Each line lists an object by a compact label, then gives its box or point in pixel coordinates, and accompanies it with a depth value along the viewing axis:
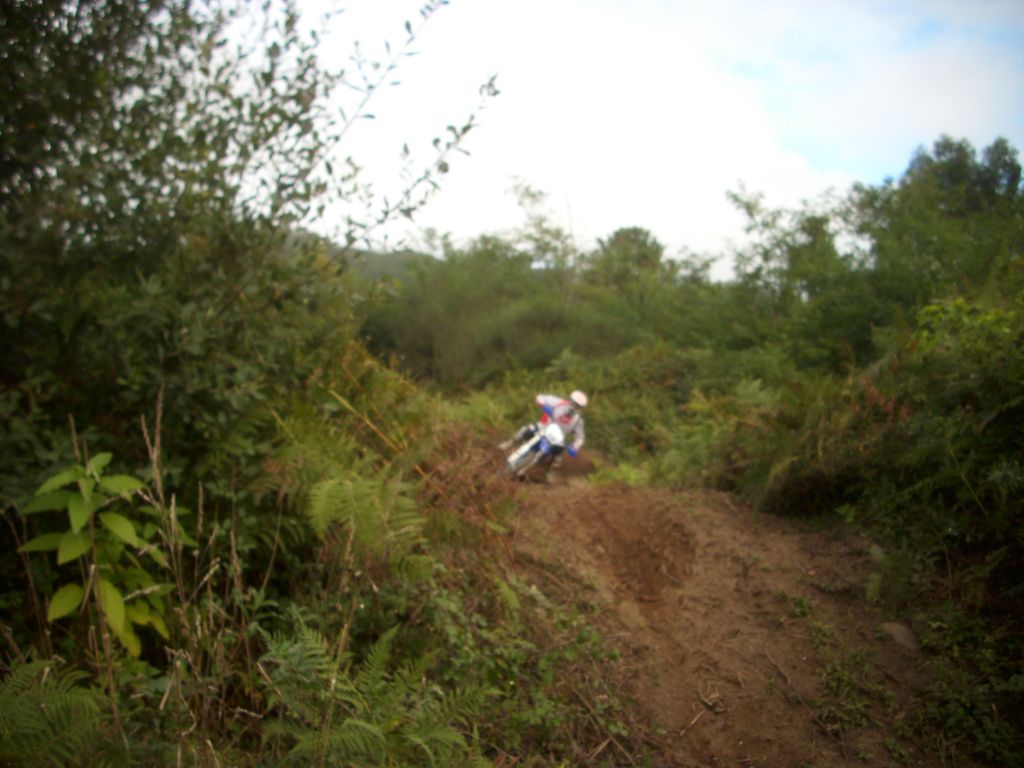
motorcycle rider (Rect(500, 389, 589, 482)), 10.88
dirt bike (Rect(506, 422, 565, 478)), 10.31
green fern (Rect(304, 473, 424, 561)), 3.74
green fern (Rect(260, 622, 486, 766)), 2.32
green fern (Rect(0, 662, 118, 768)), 2.08
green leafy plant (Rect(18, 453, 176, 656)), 3.04
